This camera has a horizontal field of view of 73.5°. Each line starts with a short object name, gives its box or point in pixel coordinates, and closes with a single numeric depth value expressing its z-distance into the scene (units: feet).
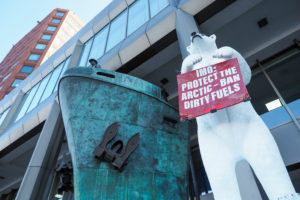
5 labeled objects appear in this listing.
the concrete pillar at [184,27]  17.63
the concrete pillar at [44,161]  20.54
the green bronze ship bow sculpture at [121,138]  11.49
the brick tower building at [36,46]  100.25
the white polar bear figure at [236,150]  6.96
